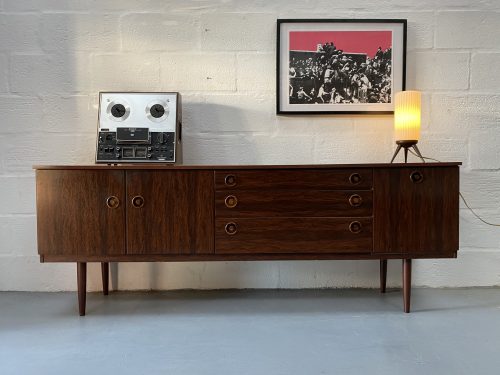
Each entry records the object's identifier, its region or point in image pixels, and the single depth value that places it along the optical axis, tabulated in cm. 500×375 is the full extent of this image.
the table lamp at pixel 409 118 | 203
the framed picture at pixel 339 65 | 227
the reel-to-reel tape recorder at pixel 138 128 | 195
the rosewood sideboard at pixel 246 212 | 179
